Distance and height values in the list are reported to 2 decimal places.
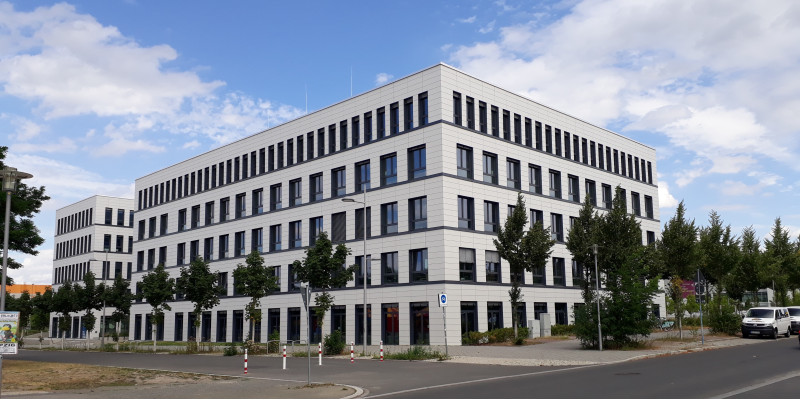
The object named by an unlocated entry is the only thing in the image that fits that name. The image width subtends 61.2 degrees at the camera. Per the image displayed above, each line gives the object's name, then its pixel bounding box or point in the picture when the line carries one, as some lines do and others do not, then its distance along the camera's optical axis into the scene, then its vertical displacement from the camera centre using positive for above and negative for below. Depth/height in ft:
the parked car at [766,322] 125.18 -4.67
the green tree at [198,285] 150.95 +4.02
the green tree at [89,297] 204.03 +2.24
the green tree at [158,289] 164.76 +3.56
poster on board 51.55 -2.02
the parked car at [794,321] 132.98 -4.77
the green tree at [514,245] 128.36 +10.31
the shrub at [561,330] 149.59 -6.82
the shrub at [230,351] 129.59 -9.10
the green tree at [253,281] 136.05 +4.30
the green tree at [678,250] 130.62 +9.12
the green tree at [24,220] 101.55 +13.35
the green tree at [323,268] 123.95 +6.13
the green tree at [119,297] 201.90 +2.12
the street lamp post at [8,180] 56.65 +10.44
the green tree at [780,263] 188.44 +9.65
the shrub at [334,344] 118.52 -7.32
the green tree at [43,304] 231.24 +0.36
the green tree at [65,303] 209.77 +0.57
